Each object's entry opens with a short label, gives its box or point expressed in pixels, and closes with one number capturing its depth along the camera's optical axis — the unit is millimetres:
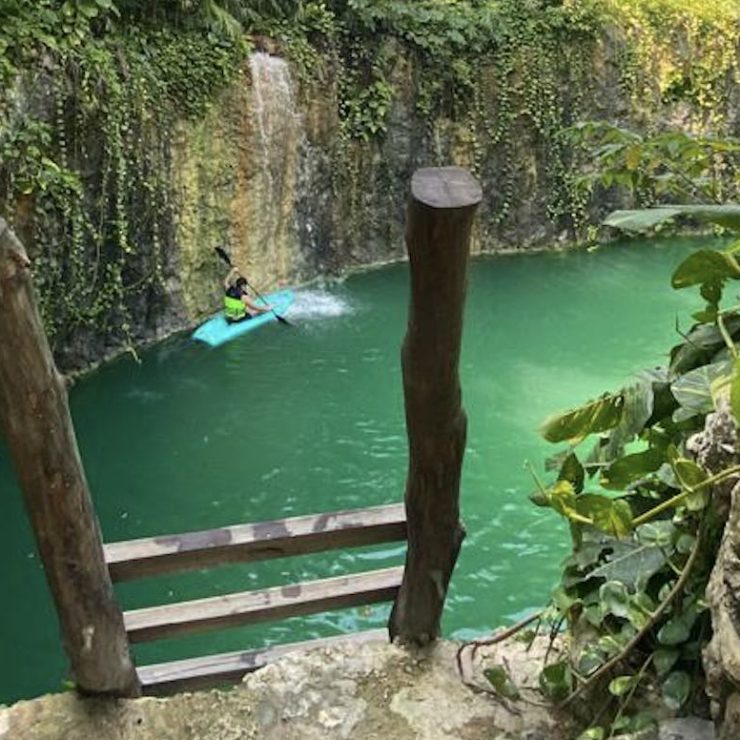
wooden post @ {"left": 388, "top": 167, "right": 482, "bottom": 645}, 1849
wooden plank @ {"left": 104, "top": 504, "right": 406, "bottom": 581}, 2375
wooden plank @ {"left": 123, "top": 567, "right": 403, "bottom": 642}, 2576
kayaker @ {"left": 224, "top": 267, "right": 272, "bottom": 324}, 8094
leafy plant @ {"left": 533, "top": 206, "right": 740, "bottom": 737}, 1818
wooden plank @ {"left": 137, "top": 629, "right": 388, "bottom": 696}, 2699
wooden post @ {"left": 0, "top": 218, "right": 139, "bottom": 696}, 1872
